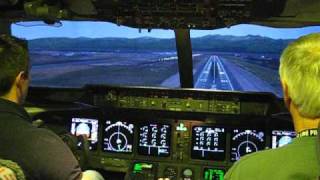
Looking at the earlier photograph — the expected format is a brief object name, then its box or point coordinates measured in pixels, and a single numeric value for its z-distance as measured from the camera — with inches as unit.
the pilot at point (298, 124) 51.5
